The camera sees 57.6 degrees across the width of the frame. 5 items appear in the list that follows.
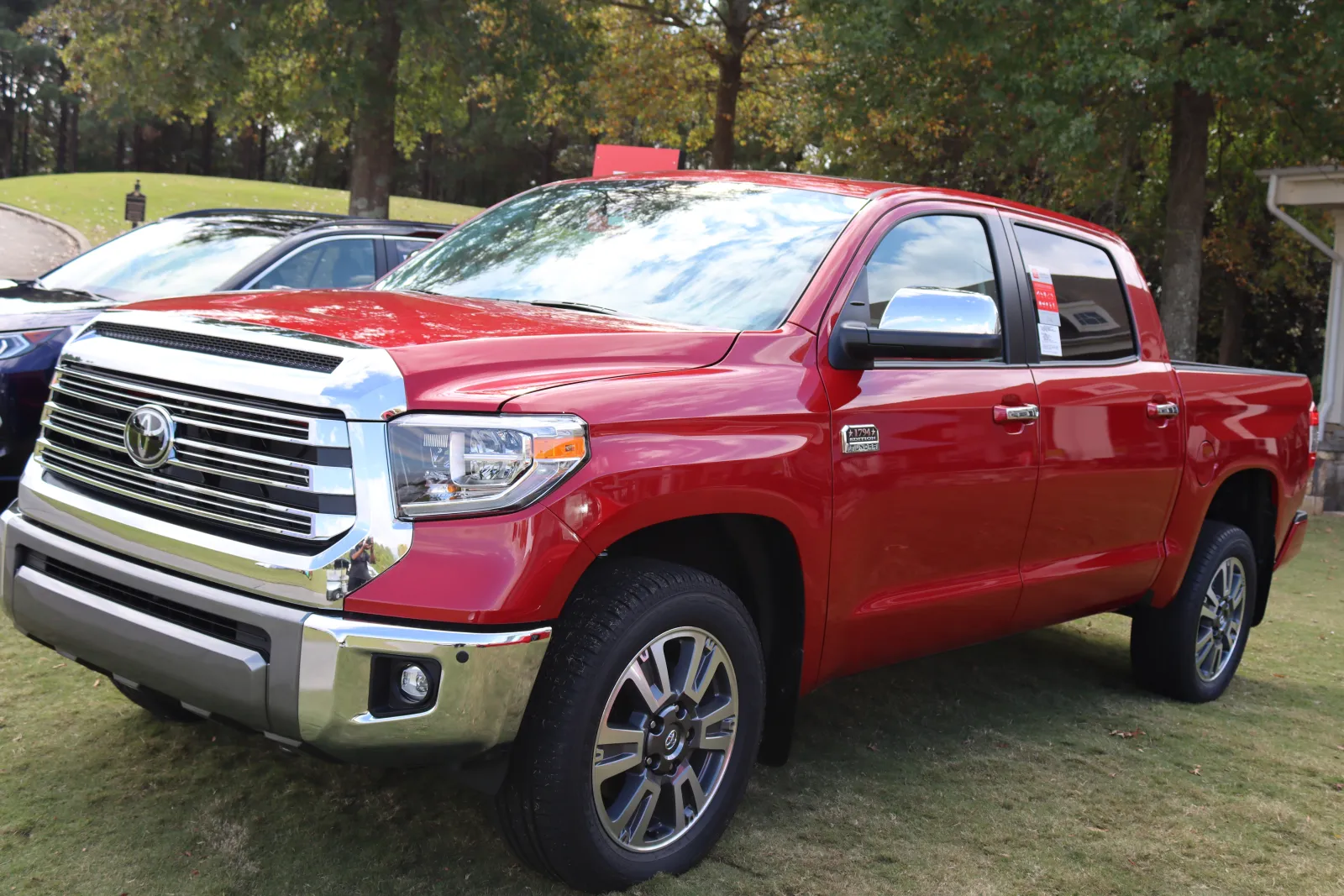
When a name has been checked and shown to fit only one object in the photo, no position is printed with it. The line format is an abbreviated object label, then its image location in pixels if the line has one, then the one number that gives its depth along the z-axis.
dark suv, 6.82
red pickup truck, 2.60
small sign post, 27.81
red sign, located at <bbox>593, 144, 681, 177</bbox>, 11.98
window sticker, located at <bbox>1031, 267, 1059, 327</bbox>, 4.35
